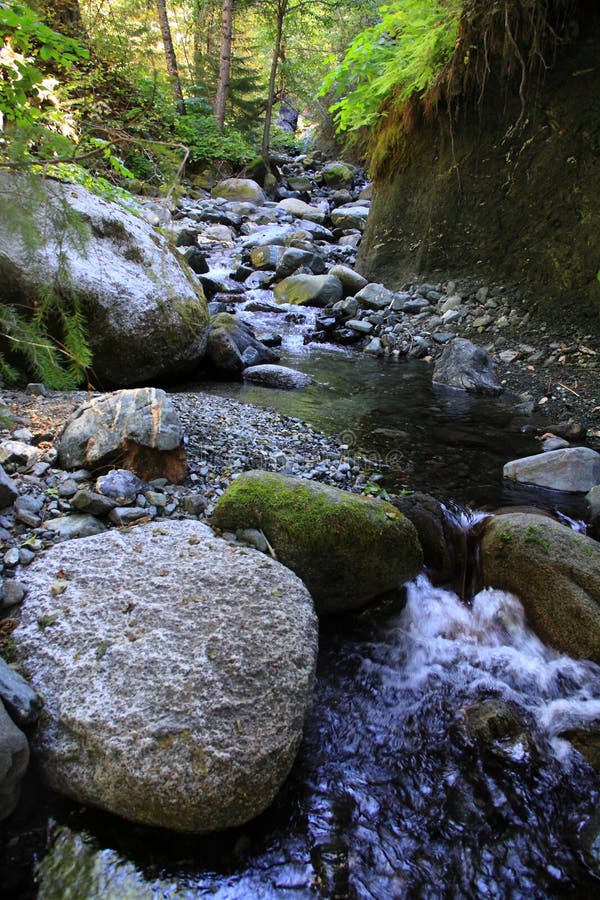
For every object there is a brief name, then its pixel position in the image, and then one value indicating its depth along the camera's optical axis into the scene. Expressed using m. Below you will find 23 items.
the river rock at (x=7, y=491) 2.78
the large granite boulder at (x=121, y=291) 4.46
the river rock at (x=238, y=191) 19.34
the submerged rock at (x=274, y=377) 7.11
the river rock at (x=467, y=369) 7.26
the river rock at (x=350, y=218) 17.23
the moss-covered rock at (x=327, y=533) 3.06
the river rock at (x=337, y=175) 22.77
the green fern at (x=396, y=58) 7.71
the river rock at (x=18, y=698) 1.86
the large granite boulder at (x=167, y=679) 1.81
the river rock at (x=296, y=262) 12.12
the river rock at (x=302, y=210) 18.38
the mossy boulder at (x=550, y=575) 3.05
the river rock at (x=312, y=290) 10.81
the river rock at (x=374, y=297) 10.23
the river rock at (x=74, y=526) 2.82
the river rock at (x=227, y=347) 6.97
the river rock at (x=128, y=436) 3.36
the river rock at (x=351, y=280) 11.03
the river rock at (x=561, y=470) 4.77
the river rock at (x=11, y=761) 1.70
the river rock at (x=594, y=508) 4.18
